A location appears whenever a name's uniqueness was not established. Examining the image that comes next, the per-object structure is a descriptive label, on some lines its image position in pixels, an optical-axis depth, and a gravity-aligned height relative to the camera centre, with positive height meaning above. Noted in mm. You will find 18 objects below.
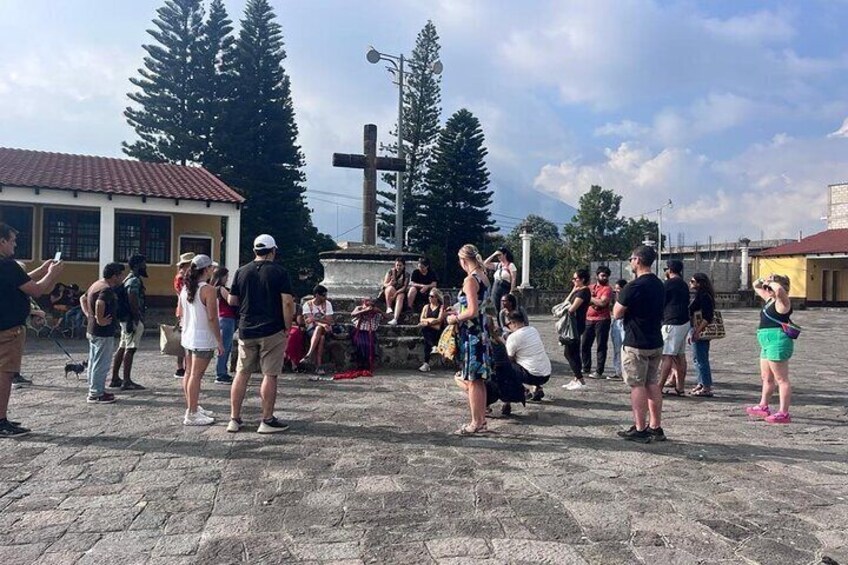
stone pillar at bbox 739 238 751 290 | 29938 +887
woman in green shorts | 5469 -497
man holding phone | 4703 -284
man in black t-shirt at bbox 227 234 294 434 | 4863 -410
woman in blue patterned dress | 4781 -447
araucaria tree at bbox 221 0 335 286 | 27688 +6178
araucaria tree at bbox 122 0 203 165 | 26703 +7891
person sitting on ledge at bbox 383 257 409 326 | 9125 -136
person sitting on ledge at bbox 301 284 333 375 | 7734 -561
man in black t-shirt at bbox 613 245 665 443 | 4770 -514
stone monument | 10477 +151
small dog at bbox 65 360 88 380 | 6884 -1072
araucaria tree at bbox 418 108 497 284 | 32094 +4206
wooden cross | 11234 +2090
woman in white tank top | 5105 -468
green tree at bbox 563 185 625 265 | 39625 +3815
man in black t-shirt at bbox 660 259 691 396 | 6551 -373
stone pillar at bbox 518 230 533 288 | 24906 +1086
